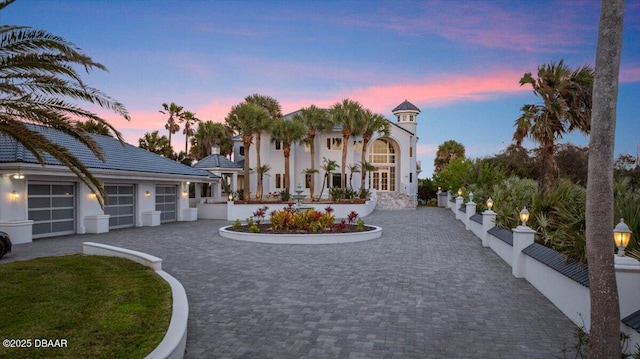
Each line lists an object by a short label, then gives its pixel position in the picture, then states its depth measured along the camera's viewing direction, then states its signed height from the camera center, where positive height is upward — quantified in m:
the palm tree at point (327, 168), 36.12 +1.69
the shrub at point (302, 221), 17.08 -1.58
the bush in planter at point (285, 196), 31.03 -0.82
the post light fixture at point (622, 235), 5.52 -0.74
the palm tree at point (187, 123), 53.66 +8.86
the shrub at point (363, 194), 33.25 -0.76
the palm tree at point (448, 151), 63.53 +5.50
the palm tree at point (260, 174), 33.69 +1.03
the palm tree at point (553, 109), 16.67 +3.25
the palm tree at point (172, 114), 52.44 +9.89
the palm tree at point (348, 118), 35.44 +6.09
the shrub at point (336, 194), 31.43 -0.70
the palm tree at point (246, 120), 31.42 +5.40
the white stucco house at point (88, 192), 16.16 -0.23
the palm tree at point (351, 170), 38.96 +1.54
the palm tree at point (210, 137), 51.91 +6.65
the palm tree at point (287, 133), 34.62 +4.76
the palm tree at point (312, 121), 37.06 +6.18
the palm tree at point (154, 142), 44.53 +5.11
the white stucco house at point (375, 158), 40.38 +2.88
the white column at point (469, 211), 20.57 -1.42
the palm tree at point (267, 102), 40.19 +8.67
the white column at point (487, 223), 15.02 -1.50
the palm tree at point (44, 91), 7.22 +2.01
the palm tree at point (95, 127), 34.56 +5.43
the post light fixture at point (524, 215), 10.16 -0.81
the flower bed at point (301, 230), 15.88 -1.99
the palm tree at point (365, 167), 36.16 +1.67
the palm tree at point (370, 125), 36.28 +5.61
